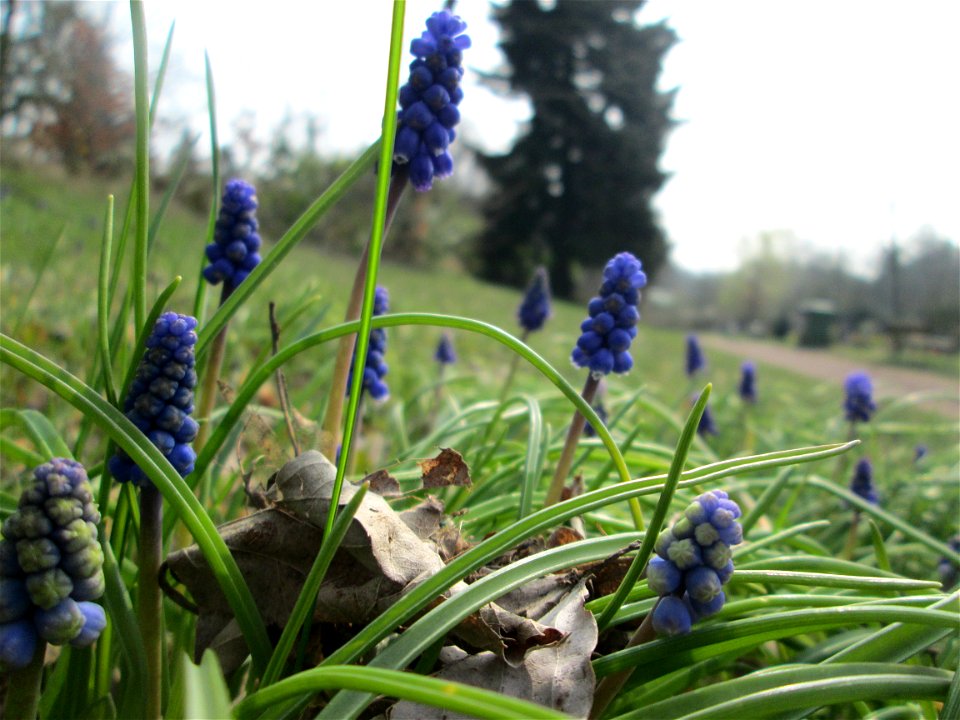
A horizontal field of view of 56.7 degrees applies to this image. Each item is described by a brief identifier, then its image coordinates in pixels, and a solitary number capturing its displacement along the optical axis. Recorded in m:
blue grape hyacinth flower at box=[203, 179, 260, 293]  0.24
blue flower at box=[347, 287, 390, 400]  0.28
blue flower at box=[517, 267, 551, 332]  0.43
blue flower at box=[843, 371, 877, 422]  0.48
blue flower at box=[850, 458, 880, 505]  0.37
